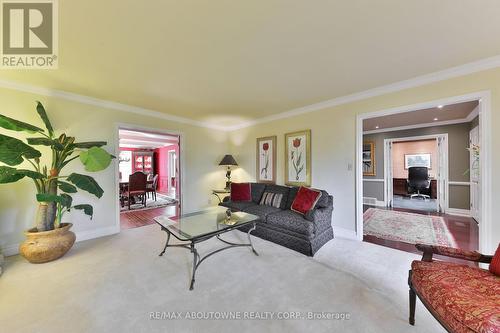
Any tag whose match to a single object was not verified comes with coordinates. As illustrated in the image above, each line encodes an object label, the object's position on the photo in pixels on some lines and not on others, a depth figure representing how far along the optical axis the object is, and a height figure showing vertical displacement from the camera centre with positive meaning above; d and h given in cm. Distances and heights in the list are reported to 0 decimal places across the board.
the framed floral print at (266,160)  444 +15
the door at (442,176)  503 -29
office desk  725 -87
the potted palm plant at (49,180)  217 -18
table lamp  495 +14
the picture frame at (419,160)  786 +24
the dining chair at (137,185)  558 -57
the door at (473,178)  412 -29
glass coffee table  210 -78
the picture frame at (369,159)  619 +22
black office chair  664 -48
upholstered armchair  98 -77
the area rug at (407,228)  317 -124
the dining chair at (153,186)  647 -69
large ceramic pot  231 -98
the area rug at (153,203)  564 -124
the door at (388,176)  584 -33
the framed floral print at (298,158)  382 +16
